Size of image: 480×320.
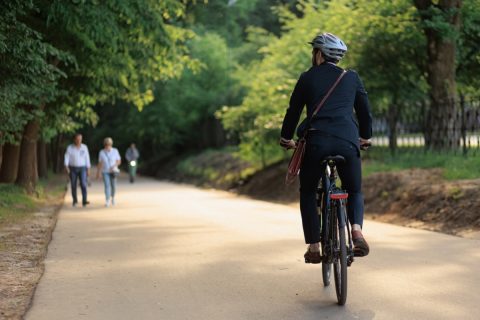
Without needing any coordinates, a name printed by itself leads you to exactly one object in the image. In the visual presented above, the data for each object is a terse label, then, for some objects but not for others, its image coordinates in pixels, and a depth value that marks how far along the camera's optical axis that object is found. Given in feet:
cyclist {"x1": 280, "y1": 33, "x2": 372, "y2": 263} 20.03
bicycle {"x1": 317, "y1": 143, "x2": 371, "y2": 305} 19.40
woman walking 63.10
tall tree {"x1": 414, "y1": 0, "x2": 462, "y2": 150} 56.18
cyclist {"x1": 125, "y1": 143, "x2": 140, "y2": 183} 118.83
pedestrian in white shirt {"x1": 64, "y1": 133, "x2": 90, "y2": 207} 60.64
